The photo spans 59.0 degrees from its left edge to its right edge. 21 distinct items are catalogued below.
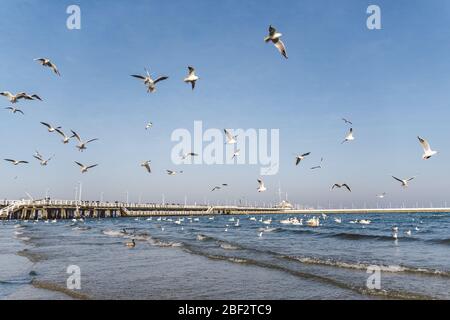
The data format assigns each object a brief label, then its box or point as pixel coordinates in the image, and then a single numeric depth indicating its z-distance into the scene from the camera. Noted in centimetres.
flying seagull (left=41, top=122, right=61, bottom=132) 2306
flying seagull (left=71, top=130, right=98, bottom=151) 2388
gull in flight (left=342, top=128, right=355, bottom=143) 2461
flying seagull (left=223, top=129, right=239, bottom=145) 2388
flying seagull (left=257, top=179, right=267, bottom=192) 2730
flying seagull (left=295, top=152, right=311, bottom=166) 2373
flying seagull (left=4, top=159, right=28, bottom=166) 2614
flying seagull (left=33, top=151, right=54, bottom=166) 2832
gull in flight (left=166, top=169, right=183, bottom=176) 2798
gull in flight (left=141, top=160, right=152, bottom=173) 2449
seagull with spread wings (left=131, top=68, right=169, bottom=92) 1977
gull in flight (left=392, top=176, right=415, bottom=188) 2532
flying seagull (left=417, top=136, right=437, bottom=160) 1967
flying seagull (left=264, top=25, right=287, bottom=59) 1468
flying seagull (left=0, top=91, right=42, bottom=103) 2162
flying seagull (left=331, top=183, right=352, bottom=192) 2614
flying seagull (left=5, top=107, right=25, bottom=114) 2406
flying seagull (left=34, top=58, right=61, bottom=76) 2036
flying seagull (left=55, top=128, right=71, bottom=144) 2422
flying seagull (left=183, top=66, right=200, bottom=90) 1890
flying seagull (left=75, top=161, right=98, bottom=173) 2646
